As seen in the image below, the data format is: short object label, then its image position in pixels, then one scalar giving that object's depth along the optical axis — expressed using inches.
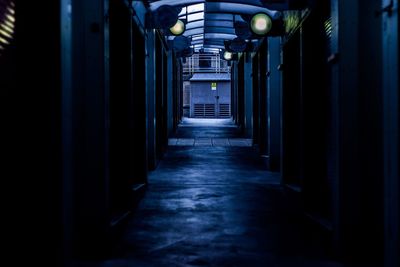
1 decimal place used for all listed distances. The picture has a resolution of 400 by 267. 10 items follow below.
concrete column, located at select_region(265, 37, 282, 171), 463.2
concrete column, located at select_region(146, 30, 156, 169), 445.1
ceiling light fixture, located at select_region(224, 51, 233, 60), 925.2
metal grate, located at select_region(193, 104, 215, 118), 1448.1
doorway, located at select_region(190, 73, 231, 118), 1421.0
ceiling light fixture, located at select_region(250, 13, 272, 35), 388.8
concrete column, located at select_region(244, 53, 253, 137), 750.2
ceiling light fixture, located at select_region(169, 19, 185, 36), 571.8
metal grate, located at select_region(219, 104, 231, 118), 1451.8
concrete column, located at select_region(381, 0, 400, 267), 146.7
